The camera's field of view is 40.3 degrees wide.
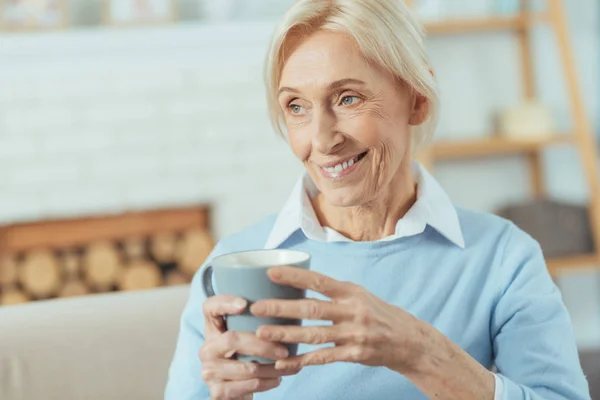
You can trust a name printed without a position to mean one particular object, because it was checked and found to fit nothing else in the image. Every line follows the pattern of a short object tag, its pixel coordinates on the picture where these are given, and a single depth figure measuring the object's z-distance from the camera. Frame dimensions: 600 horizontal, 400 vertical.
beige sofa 1.34
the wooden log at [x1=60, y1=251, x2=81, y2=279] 3.24
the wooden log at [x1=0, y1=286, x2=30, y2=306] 3.23
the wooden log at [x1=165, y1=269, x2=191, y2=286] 3.39
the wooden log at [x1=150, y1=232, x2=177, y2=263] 3.32
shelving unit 3.34
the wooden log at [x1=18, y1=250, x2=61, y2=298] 3.19
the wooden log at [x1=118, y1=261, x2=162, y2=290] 3.30
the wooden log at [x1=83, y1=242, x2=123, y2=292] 3.25
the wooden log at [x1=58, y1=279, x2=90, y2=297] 3.26
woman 1.23
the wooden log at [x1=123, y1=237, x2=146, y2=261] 3.31
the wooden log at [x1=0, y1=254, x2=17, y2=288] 3.19
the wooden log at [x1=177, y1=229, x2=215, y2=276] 3.30
